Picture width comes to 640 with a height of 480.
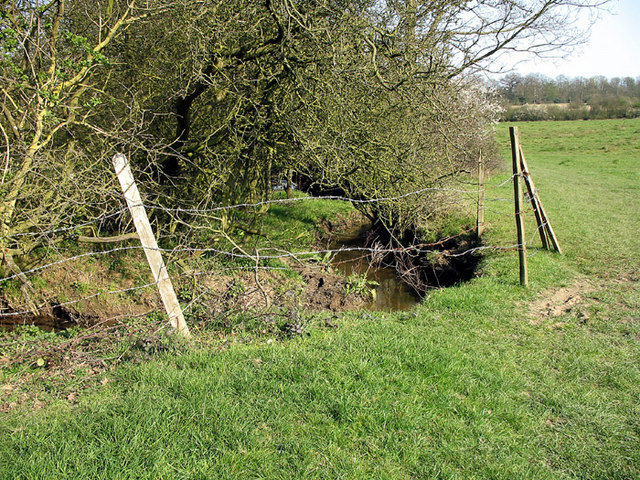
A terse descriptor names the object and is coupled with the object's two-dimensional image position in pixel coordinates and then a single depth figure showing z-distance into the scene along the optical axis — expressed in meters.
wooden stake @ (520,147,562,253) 7.72
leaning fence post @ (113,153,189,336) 4.34
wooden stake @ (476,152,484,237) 9.91
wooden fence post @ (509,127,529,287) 7.00
